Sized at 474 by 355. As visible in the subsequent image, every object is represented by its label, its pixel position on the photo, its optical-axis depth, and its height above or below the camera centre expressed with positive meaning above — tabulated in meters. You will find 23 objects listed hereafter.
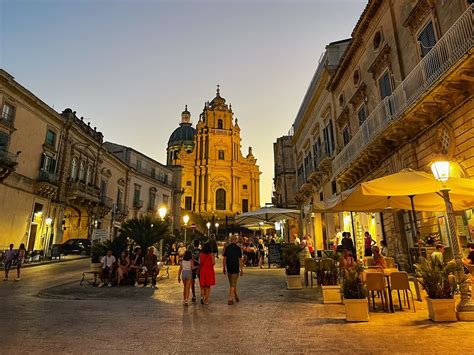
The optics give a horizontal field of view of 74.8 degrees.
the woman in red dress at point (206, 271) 6.95 -0.35
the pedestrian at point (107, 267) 10.11 -0.36
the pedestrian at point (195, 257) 7.44 -0.10
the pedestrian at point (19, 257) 12.18 -0.02
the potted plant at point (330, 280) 6.60 -0.57
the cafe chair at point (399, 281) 5.68 -0.50
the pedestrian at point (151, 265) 10.01 -0.32
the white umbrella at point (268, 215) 15.54 +1.96
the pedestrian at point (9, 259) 12.37 -0.10
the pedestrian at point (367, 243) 11.51 +0.38
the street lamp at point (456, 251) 4.84 +0.03
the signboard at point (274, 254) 16.25 +0.01
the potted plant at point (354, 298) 5.01 -0.70
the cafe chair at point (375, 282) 5.66 -0.51
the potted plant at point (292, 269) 8.60 -0.40
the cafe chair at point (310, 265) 8.40 -0.30
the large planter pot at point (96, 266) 10.38 -0.35
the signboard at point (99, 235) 18.95 +1.23
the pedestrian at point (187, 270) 7.08 -0.35
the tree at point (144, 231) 11.84 +0.91
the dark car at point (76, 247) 24.31 +0.69
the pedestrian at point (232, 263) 7.00 -0.19
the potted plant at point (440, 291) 4.81 -0.59
